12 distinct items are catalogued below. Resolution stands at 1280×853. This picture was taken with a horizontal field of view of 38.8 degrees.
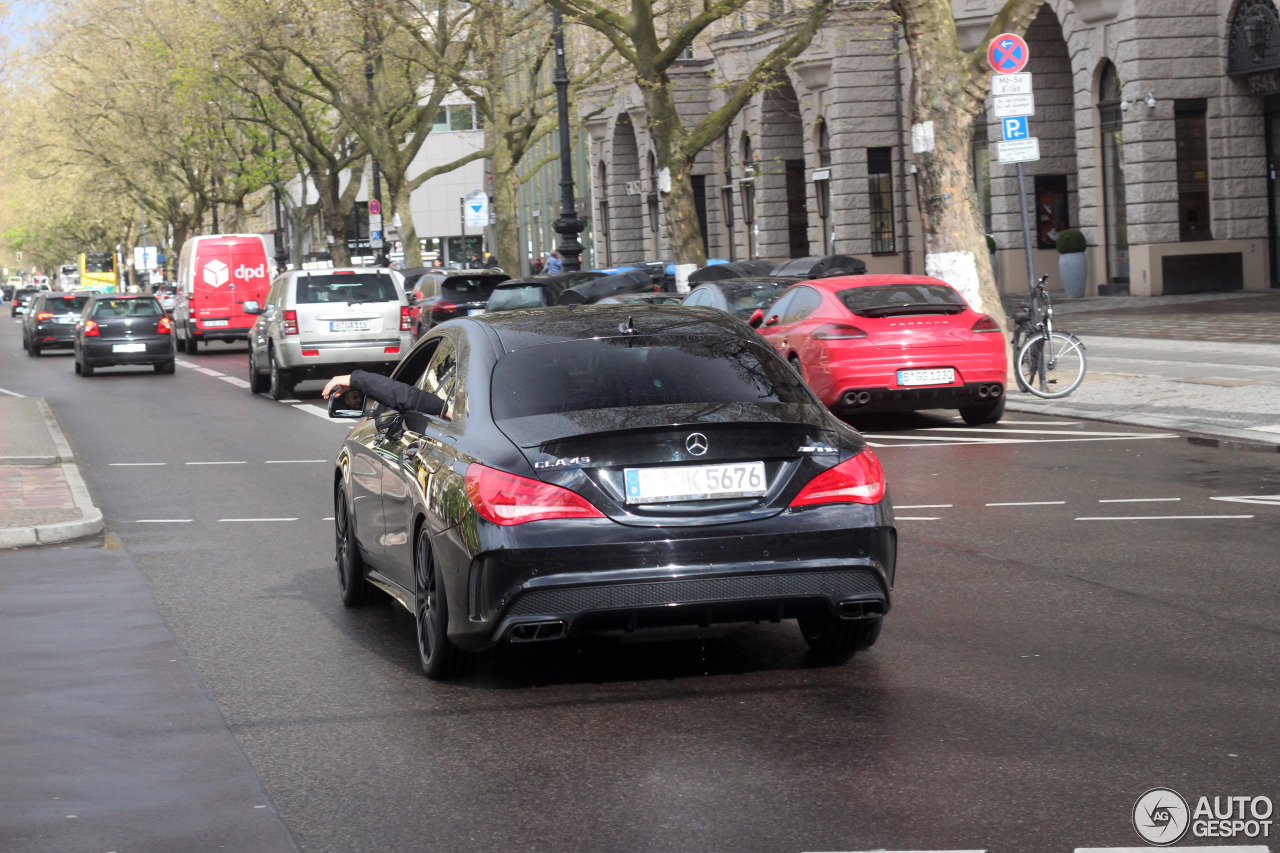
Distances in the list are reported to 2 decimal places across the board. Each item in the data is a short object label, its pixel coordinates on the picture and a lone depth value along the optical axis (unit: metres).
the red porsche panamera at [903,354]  16.17
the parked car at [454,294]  33.19
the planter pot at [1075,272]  37.88
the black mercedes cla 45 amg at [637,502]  6.18
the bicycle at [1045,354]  18.50
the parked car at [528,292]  27.96
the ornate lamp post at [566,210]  34.34
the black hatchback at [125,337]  32.94
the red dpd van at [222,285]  41.06
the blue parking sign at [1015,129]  19.11
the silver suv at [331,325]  24.11
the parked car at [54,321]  44.97
